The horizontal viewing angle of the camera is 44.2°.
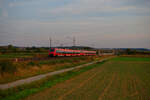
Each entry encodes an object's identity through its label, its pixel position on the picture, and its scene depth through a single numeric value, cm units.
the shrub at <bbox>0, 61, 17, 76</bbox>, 1803
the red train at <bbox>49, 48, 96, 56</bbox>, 4938
